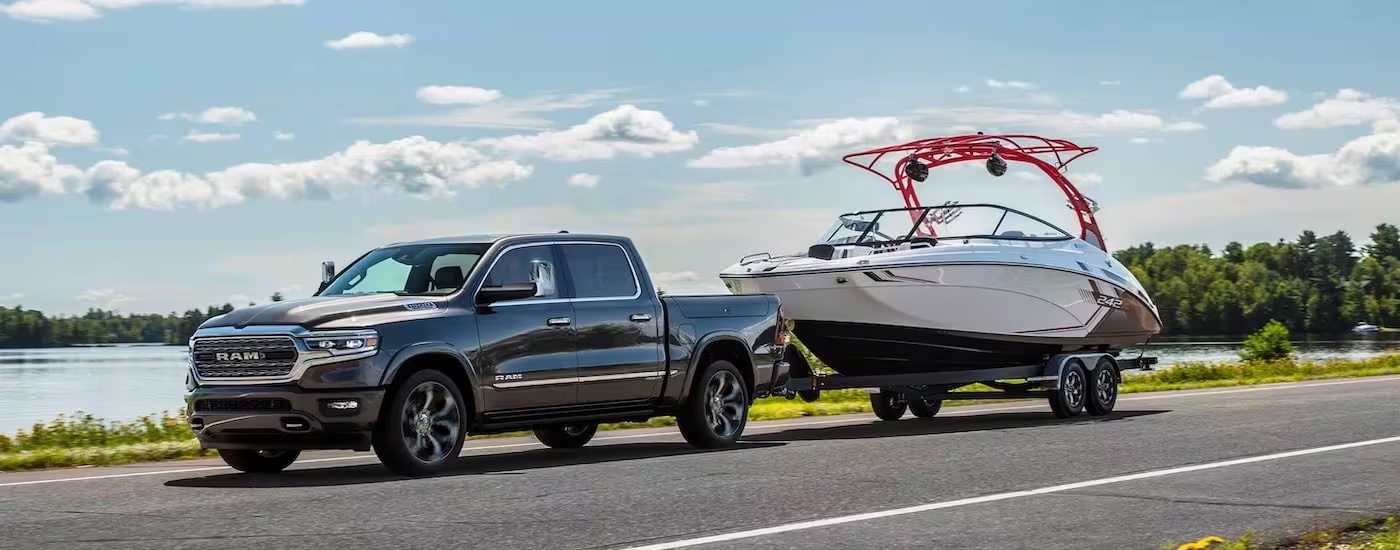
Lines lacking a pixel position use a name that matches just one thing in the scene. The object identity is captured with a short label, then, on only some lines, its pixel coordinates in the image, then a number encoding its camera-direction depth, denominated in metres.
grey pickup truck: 11.92
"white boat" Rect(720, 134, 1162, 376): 19.02
